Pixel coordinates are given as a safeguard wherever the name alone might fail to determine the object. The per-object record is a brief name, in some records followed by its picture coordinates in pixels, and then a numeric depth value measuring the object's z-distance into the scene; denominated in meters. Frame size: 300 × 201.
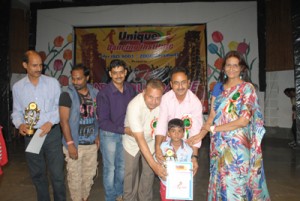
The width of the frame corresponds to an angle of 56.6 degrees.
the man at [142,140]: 2.33
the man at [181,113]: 2.45
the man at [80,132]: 2.71
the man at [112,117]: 2.75
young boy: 2.41
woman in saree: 2.27
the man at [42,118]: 2.58
